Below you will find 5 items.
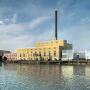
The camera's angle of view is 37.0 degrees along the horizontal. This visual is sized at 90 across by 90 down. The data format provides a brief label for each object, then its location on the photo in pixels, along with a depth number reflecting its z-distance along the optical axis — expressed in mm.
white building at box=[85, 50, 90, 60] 71526
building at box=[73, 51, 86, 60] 73636
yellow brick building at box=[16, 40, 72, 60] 74361
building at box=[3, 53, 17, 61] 89949
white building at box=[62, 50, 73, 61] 72155
